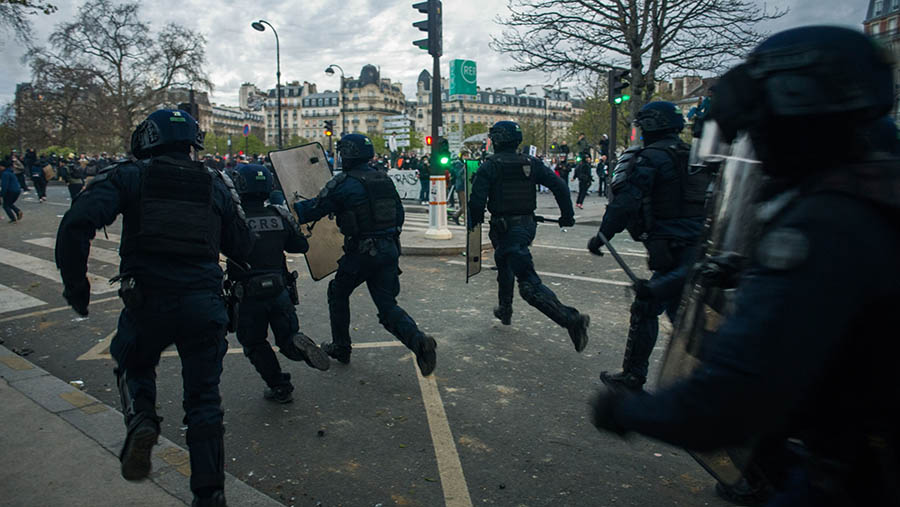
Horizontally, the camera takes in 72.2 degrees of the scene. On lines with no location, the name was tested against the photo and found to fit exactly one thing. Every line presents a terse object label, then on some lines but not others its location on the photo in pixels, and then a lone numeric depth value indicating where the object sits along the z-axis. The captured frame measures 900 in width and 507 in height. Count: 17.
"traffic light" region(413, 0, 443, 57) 10.80
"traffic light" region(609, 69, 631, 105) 14.05
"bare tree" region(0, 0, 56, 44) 12.96
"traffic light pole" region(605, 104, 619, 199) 15.13
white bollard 10.84
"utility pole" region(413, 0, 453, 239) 10.81
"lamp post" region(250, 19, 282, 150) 30.19
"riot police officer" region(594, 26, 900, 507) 1.04
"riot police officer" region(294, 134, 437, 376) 4.54
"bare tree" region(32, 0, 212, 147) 35.75
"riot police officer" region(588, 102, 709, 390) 3.98
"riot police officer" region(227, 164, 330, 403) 3.96
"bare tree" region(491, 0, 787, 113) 14.84
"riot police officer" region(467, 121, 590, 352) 5.27
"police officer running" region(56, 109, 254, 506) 2.67
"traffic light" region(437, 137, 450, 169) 10.73
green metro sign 16.33
